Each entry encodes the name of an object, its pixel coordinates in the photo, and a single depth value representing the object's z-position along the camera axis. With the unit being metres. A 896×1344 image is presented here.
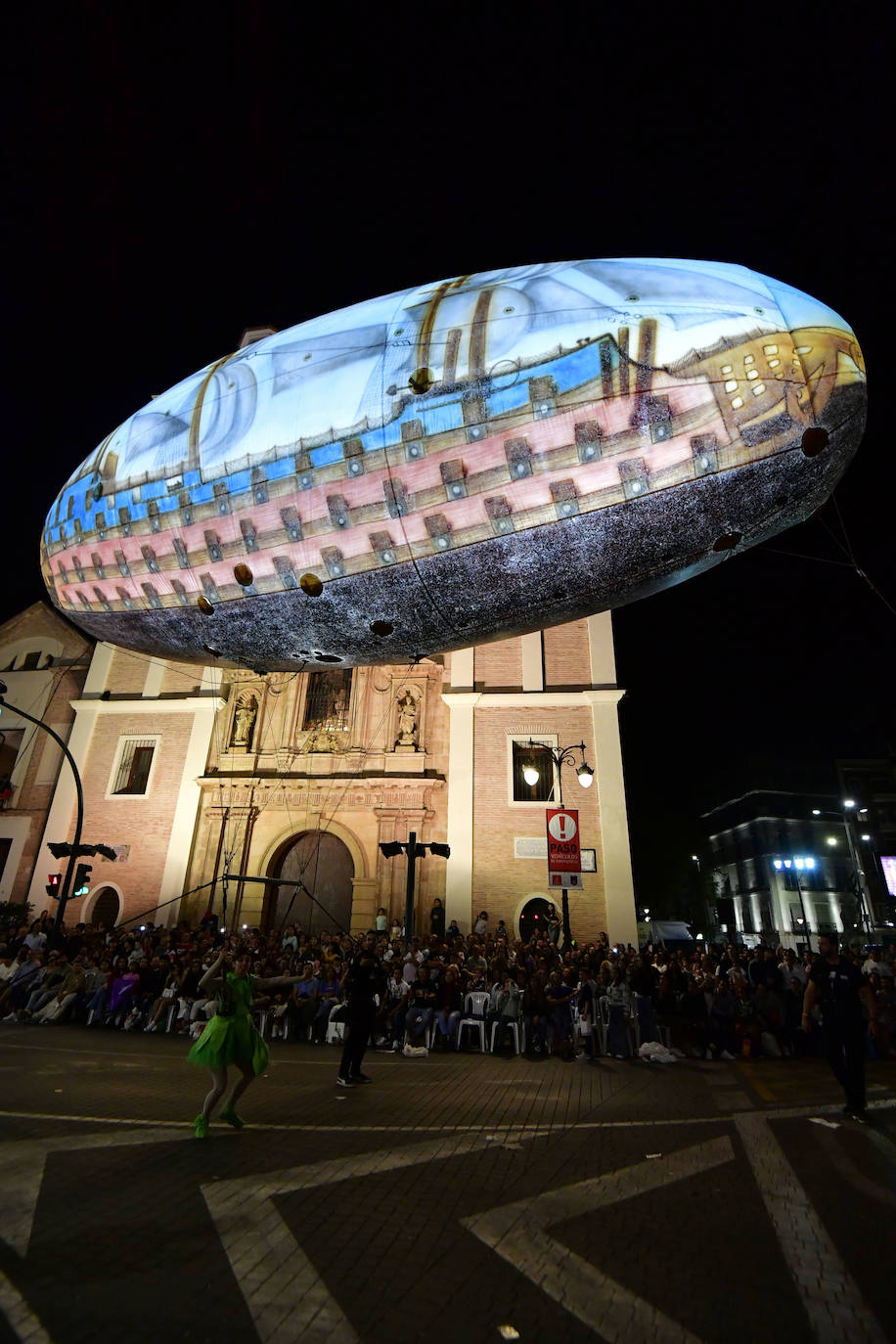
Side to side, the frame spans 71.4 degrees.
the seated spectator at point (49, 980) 13.41
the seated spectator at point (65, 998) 13.04
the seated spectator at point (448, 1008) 11.60
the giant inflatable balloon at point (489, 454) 4.83
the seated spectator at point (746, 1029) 11.02
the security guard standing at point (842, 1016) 6.51
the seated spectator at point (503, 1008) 11.36
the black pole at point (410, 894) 15.46
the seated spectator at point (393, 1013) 11.59
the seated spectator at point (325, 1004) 12.20
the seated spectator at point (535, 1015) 11.06
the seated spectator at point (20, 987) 13.62
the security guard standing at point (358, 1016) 8.09
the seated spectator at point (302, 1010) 12.27
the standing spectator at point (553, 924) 18.15
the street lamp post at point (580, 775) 13.18
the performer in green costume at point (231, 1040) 5.65
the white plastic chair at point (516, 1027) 11.27
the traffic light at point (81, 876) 16.09
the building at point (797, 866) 47.78
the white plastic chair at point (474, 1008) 11.65
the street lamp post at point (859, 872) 45.66
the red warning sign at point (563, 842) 11.36
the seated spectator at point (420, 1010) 11.34
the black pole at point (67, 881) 15.26
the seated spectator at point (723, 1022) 11.14
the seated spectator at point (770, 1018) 11.19
